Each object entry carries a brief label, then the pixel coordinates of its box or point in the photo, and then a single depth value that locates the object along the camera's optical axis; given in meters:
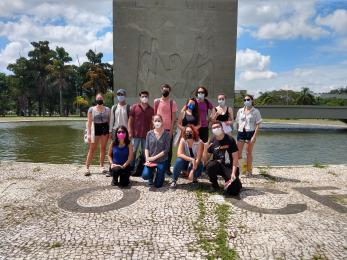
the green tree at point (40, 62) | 55.41
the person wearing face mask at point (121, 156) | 6.02
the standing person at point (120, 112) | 6.71
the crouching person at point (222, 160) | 5.58
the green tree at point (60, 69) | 54.06
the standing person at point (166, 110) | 6.58
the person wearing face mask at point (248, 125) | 6.89
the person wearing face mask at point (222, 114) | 6.62
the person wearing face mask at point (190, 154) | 6.03
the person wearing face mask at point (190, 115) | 6.41
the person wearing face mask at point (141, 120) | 6.68
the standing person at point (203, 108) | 6.60
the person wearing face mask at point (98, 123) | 6.82
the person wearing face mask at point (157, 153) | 5.98
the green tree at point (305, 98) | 70.50
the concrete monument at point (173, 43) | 20.86
